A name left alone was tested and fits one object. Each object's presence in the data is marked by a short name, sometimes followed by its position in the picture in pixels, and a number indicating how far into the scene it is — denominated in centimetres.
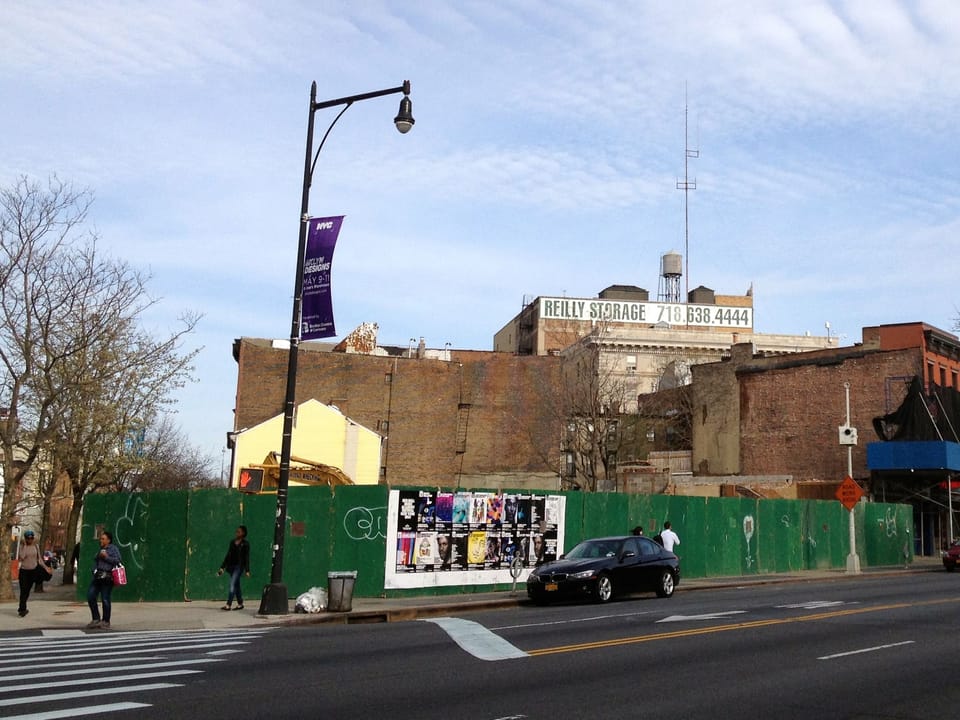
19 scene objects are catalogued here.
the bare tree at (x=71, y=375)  2692
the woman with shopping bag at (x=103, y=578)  1791
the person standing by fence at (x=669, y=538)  2881
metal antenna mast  9595
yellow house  5006
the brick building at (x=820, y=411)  5075
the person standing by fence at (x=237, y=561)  2073
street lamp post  1953
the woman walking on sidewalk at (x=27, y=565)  2030
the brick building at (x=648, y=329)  9319
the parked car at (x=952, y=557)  3866
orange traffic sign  3666
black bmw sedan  2234
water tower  10681
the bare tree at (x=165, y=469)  3726
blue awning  4559
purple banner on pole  1966
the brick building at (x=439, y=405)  5681
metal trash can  2033
